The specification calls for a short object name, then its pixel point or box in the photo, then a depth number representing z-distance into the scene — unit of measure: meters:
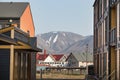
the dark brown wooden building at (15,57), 25.38
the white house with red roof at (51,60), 154.88
